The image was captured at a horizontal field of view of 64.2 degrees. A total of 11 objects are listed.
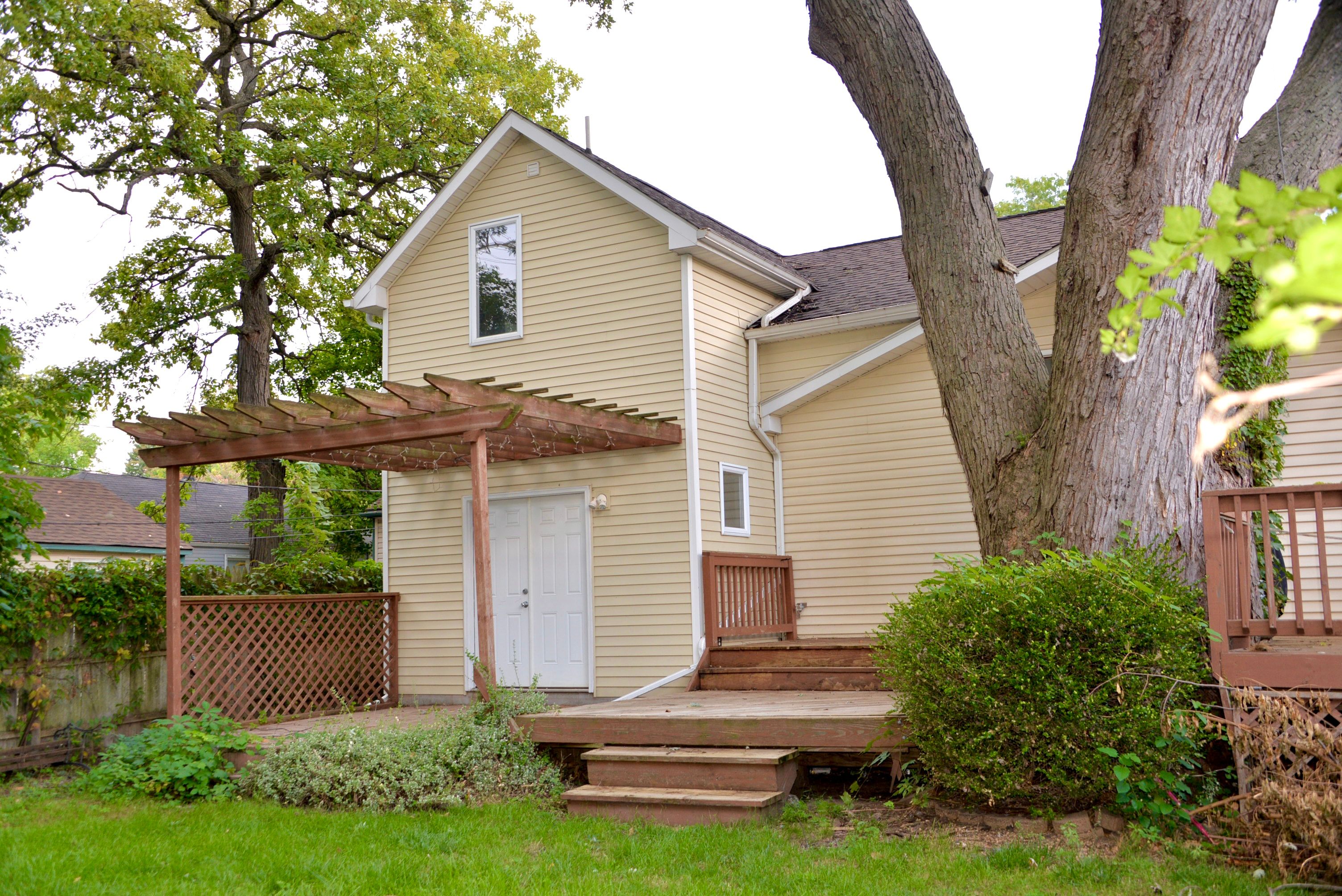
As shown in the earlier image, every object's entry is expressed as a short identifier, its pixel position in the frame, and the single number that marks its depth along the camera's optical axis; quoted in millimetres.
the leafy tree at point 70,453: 39719
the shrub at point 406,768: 6961
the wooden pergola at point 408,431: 7840
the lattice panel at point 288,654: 9227
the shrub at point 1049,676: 5242
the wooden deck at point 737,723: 6512
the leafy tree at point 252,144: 15141
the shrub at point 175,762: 7621
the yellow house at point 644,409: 9906
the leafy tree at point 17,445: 8312
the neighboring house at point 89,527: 19844
